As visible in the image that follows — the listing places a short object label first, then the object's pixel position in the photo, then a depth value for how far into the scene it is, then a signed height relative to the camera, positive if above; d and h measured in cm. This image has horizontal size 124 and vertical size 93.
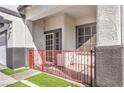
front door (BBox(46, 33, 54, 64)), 497 +5
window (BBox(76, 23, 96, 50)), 487 +56
